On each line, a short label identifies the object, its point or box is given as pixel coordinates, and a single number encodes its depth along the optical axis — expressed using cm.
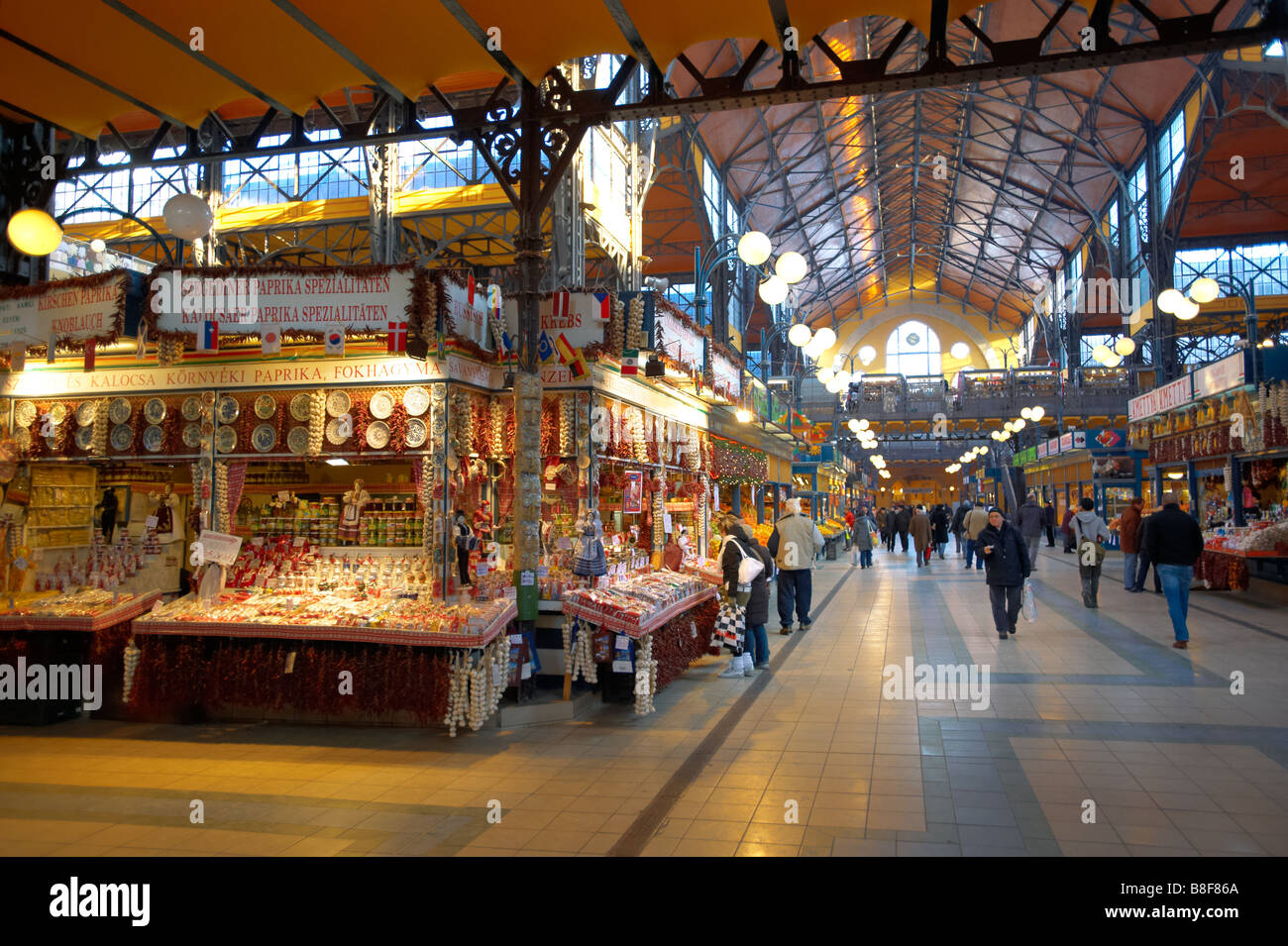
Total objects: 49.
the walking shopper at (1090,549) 1174
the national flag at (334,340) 660
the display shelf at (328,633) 585
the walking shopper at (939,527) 2366
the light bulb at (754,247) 820
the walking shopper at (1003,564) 937
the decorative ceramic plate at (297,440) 695
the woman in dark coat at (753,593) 796
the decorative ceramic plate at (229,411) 706
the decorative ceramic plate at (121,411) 725
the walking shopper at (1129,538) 1355
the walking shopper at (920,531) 1980
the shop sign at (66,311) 680
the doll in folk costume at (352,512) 752
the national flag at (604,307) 736
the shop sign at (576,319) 742
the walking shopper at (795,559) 995
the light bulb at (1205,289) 1296
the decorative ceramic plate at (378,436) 680
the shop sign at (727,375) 1165
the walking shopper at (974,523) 1588
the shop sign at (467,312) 669
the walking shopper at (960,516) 2314
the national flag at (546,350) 748
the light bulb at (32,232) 664
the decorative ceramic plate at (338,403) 690
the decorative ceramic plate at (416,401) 675
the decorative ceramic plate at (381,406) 679
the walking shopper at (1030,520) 1379
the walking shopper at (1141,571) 1231
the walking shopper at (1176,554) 839
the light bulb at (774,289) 941
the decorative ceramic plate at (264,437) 699
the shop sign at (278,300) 659
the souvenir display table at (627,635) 652
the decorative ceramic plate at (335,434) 688
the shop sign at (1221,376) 1288
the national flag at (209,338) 668
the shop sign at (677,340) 848
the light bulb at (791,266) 870
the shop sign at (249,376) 682
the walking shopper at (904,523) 2684
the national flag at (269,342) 669
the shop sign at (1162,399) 1557
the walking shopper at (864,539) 1981
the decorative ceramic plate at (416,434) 673
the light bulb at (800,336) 1288
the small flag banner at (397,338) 649
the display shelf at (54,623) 637
